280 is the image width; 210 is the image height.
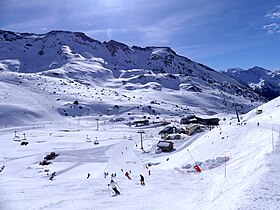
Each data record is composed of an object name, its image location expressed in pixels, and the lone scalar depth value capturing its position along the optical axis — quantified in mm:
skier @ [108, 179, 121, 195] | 21391
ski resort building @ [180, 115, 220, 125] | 95188
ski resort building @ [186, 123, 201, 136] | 68812
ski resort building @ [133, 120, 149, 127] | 113631
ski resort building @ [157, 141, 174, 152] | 55219
